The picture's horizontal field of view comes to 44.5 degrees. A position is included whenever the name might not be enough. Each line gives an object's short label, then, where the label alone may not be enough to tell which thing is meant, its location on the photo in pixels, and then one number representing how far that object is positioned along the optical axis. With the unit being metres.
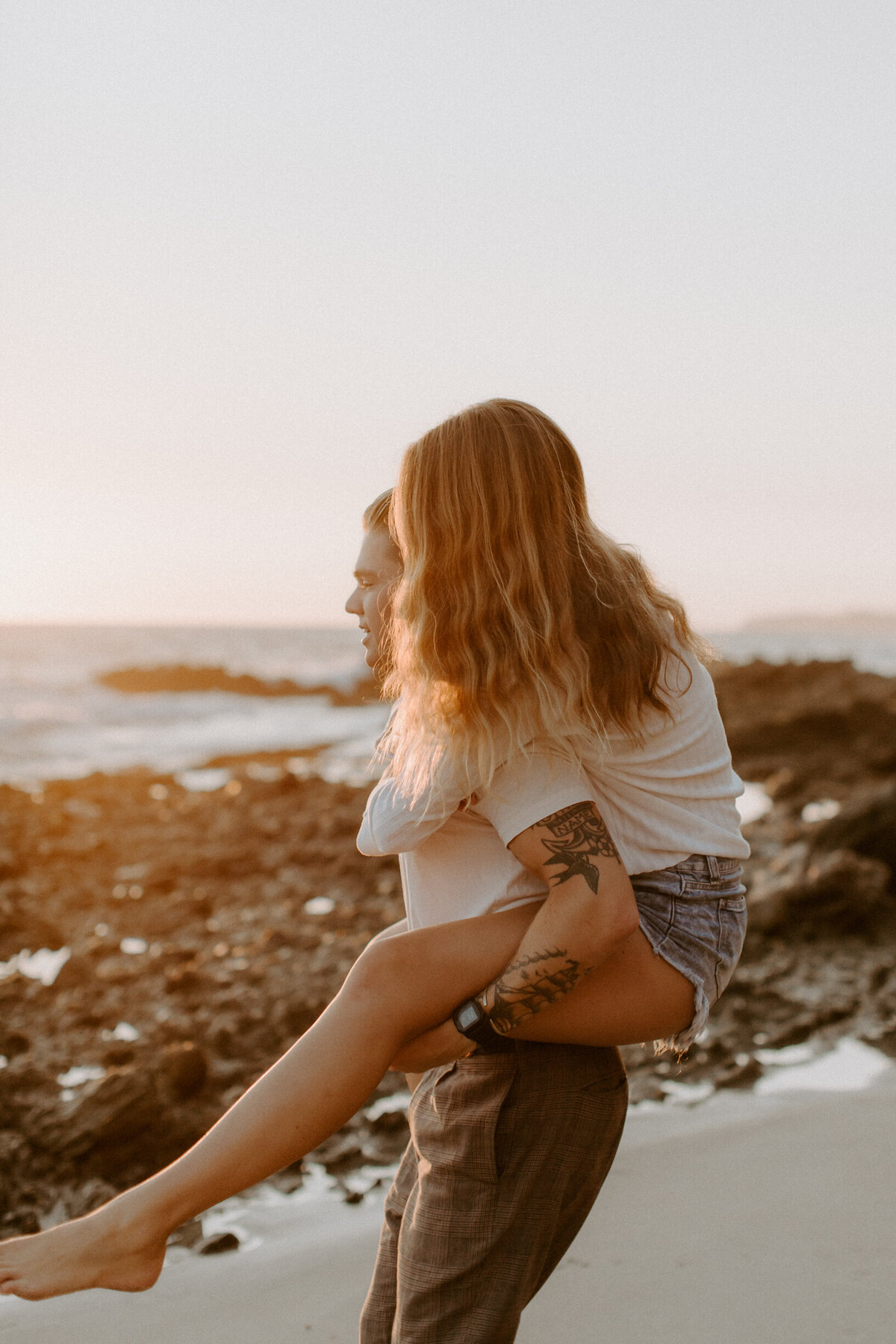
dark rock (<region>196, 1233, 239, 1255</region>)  2.78
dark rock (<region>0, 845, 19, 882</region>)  7.29
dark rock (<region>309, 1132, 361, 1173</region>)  3.27
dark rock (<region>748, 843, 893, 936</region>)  5.25
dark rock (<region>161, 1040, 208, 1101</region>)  3.64
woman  1.69
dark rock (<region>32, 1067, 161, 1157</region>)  3.30
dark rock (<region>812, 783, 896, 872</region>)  5.86
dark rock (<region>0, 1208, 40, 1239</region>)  2.99
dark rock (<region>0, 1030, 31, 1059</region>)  4.19
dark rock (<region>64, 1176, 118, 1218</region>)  3.08
